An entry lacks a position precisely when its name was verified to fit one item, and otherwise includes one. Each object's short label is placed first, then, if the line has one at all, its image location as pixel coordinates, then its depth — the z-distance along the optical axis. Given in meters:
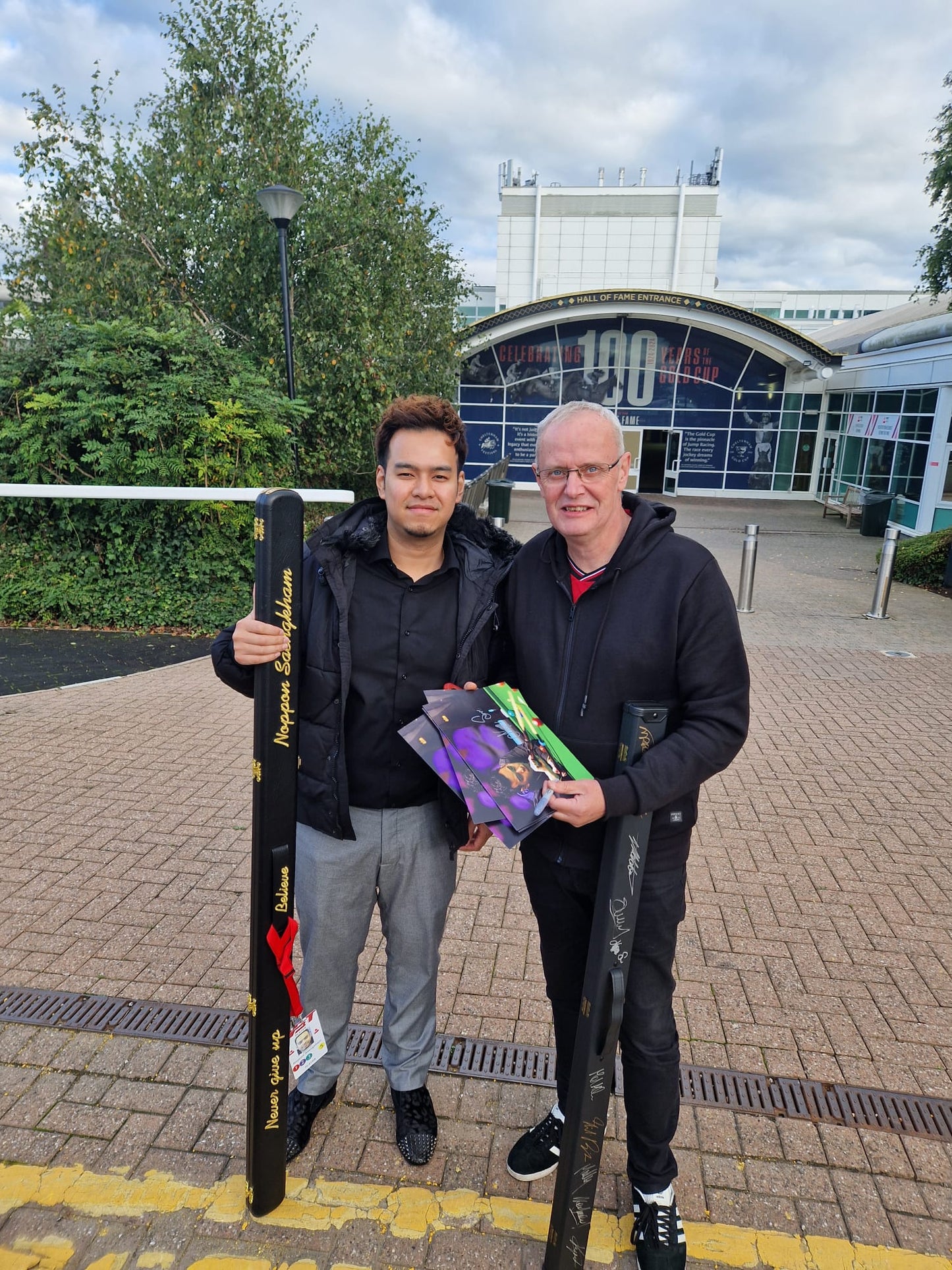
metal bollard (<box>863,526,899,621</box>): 10.18
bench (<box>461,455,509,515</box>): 13.34
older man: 2.01
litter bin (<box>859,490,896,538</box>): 18.41
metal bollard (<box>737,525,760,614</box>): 10.73
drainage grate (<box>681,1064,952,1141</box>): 2.72
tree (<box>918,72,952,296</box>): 11.65
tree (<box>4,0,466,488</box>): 12.26
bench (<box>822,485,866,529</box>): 20.72
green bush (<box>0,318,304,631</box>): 8.08
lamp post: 9.57
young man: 2.25
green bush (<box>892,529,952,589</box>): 12.63
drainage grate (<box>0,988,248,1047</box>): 3.03
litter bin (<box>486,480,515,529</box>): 17.14
